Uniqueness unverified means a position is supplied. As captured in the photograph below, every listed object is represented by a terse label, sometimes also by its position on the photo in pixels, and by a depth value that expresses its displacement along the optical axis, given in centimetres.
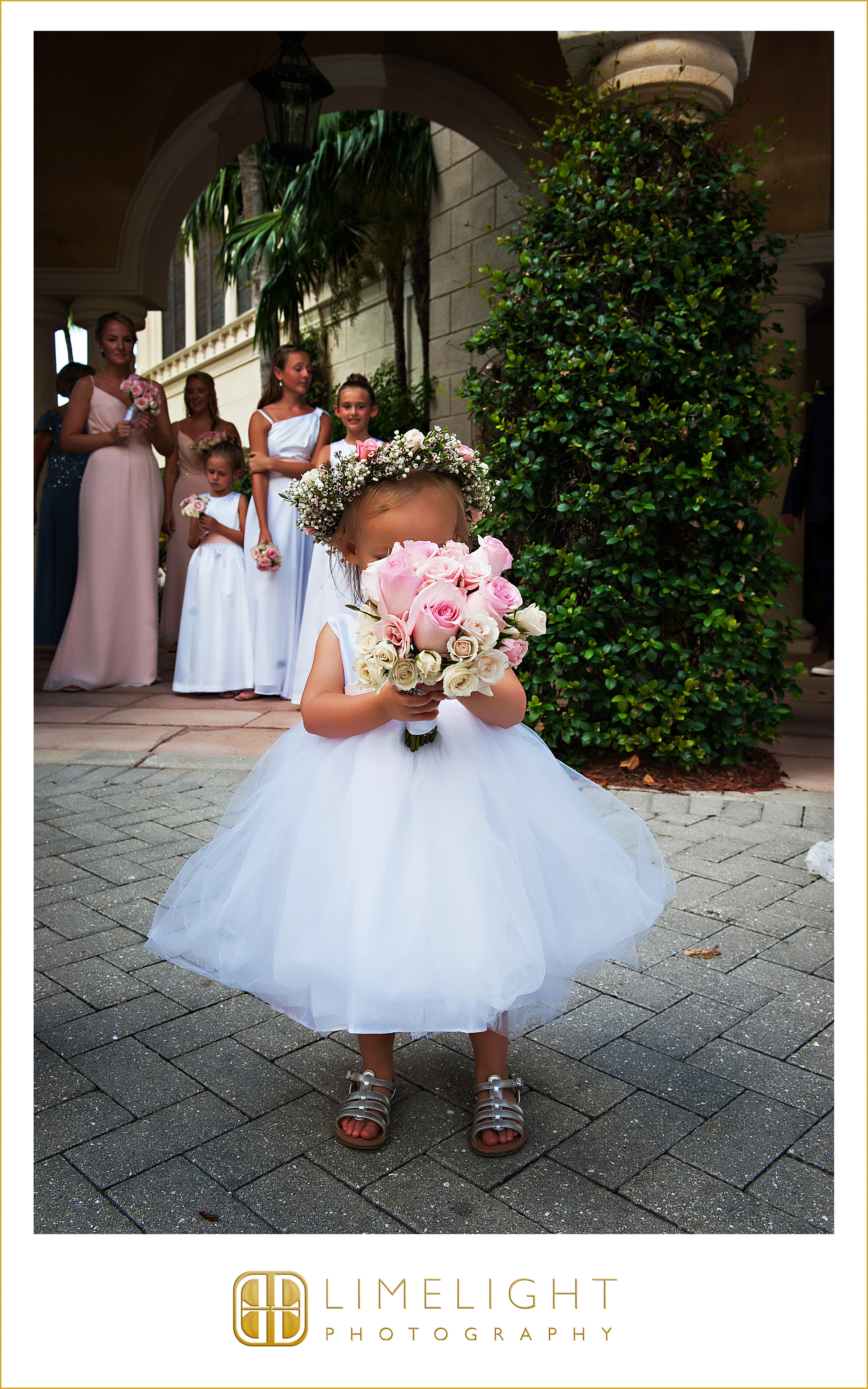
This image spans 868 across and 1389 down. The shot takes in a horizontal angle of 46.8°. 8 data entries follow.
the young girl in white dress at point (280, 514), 605
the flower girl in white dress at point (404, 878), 169
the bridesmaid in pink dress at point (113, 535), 654
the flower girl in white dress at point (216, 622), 644
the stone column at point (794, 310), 734
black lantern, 638
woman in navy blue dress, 755
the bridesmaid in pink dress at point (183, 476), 773
